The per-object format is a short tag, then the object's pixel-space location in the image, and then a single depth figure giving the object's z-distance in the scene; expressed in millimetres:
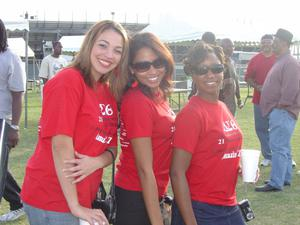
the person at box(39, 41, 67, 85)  11220
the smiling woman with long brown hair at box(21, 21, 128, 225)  2307
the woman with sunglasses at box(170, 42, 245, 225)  2604
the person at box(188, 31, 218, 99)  6786
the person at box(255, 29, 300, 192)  6223
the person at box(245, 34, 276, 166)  7922
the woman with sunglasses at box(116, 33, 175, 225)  2539
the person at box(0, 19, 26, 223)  4660
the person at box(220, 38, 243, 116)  6035
